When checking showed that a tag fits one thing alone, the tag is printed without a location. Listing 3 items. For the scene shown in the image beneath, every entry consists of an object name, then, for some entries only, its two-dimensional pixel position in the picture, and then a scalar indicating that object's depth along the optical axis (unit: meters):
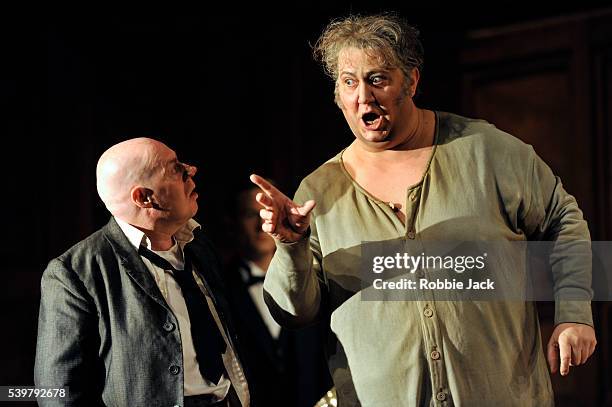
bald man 4.74
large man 4.94
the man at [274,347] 7.30
